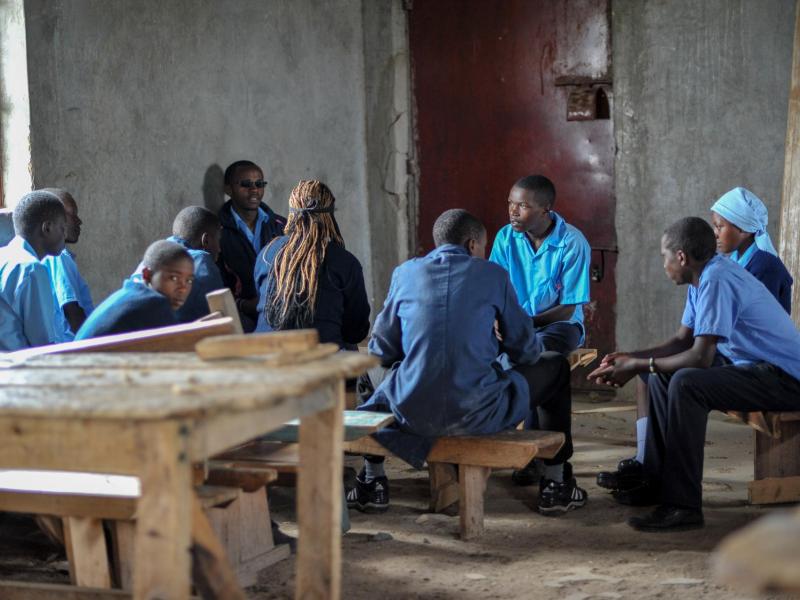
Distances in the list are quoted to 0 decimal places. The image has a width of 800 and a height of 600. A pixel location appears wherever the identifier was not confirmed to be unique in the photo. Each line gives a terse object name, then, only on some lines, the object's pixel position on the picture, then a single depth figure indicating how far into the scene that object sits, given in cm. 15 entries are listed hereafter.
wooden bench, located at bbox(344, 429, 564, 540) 484
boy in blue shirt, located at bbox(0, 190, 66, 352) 493
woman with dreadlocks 552
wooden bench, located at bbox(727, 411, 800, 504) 534
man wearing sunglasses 697
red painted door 802
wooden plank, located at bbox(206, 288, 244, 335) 432
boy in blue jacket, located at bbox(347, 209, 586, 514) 486
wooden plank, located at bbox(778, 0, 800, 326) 687
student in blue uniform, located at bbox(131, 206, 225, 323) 569
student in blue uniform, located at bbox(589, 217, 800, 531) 502
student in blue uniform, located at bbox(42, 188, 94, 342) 558
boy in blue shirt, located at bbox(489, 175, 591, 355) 587
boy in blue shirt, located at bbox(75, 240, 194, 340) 435
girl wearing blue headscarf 576
